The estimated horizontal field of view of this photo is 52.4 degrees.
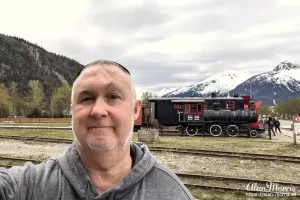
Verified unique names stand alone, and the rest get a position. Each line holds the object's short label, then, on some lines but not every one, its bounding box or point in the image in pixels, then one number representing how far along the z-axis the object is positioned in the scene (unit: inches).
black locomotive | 903.1
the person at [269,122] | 845.9
